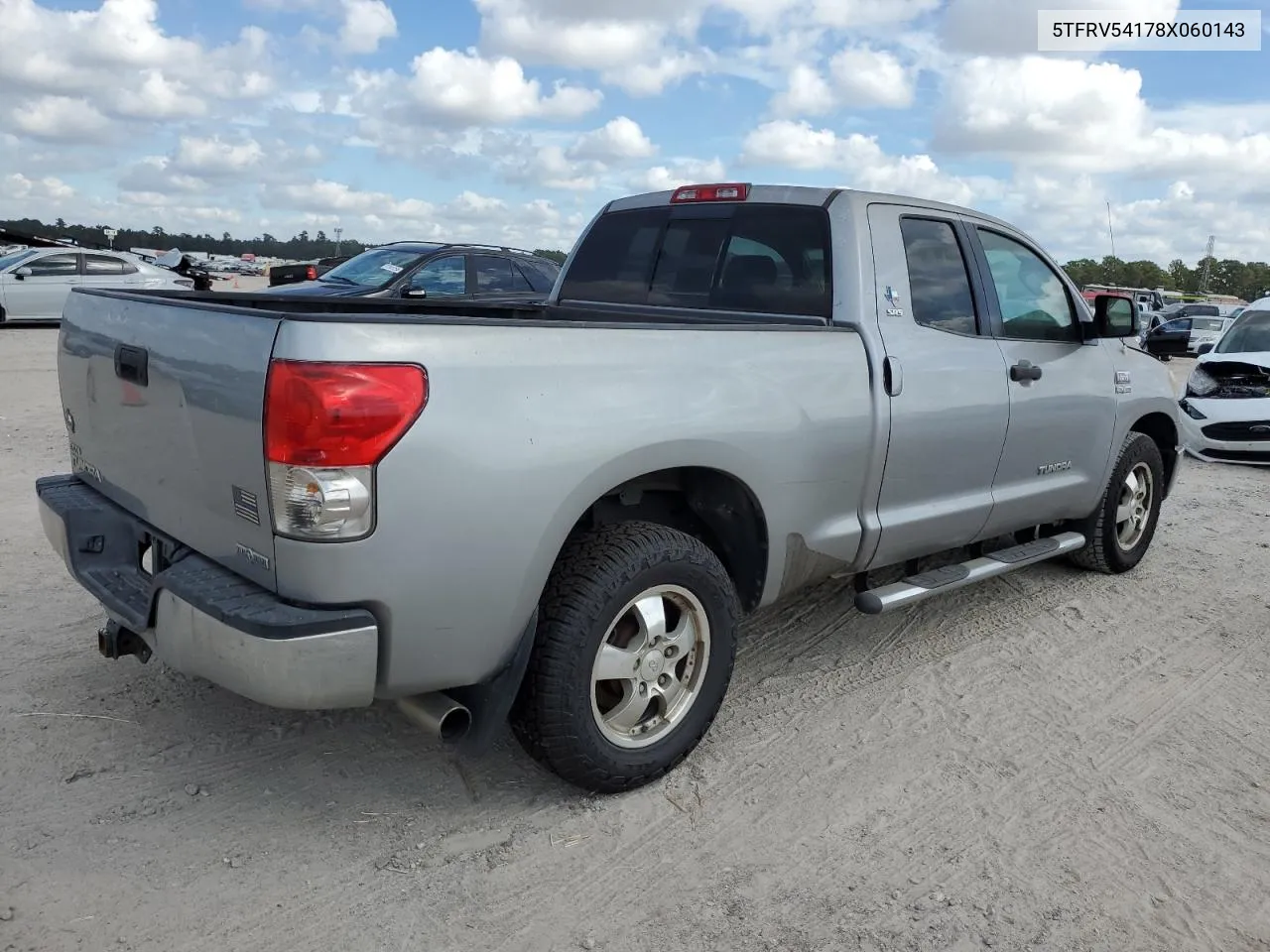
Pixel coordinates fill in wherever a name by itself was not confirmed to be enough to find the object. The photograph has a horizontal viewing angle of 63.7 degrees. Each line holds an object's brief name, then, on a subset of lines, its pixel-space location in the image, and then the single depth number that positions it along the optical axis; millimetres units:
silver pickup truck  2475
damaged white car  9719
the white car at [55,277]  18531
